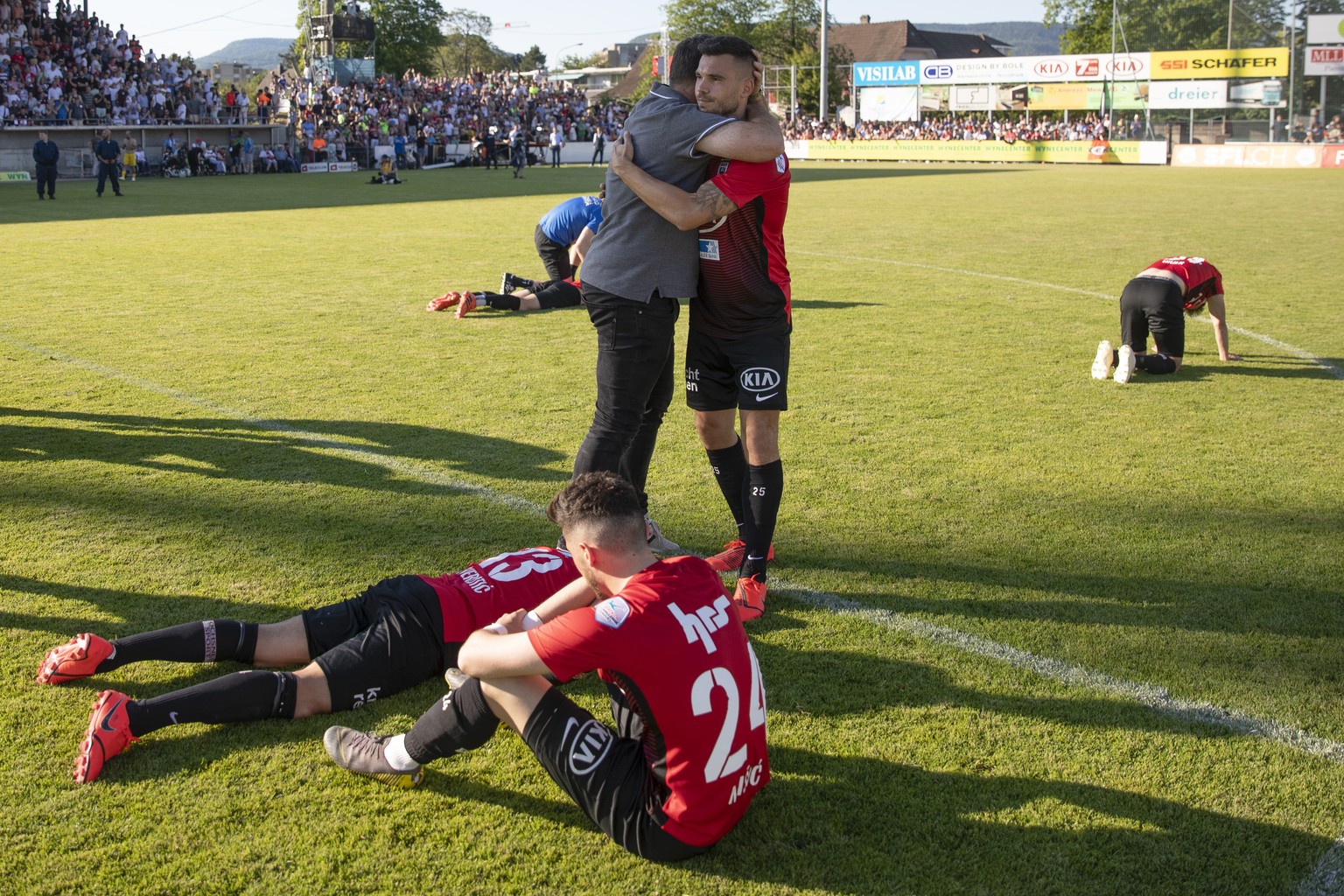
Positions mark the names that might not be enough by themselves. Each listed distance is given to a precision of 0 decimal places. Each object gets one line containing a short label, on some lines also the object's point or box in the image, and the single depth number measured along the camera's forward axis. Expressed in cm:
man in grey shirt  390
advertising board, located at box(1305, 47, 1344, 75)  4956
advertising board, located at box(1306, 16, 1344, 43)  5116
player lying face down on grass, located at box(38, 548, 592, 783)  340
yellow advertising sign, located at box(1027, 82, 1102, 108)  5497
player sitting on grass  269
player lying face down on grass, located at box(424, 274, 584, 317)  1080
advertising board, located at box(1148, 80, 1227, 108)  5059
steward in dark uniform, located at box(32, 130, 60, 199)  2558
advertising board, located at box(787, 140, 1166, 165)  4456
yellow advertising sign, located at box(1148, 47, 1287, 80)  5081
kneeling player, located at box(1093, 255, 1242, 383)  819
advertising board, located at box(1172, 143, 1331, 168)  3994
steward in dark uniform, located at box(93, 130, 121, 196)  2623
